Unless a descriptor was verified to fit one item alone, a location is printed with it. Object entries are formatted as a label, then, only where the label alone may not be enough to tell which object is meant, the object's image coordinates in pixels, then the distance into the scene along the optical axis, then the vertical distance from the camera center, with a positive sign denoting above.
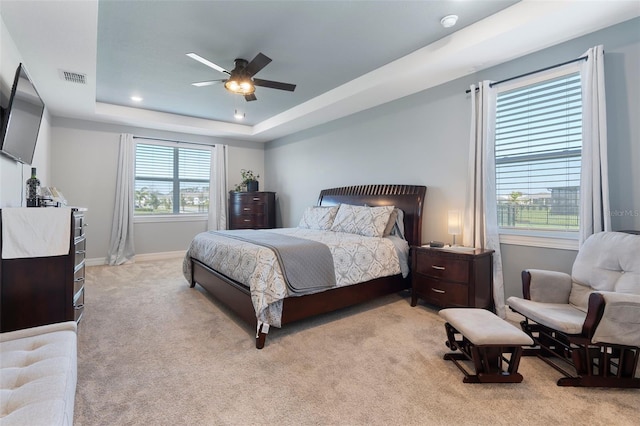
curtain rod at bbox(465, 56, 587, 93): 2.60 +1.41
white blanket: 2.12 -0.11
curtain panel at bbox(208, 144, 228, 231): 6.59 +0.59
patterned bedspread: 2.51 -0.45
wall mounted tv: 2.28 +0.81
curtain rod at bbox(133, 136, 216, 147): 5.83 +1.55
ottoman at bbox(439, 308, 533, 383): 1.88 -0.80
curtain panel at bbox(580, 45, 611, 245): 2.42 +0.54
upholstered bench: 1.02 -0.65
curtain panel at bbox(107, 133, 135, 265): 5.46 +0.12
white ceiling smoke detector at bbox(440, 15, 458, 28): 2.63 +1.74
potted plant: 6.49 +0.75
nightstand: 2.94 -0.62
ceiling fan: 3.13 +1.47
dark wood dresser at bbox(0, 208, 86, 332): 2.15 -0.55
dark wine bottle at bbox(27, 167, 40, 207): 2.86 +0.24
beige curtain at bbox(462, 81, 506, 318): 3.16 +0.40
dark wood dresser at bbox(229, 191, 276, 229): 6.31 +0.14
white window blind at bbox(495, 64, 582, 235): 2.78 +0.65
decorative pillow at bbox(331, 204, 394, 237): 3.76 -0.04
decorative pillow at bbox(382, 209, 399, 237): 3.77 -0.09
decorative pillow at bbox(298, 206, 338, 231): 4.50 -0.02
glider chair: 1.82 -0.67
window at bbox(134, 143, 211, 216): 5.97 +0.78
